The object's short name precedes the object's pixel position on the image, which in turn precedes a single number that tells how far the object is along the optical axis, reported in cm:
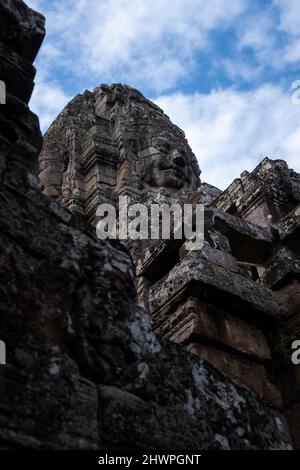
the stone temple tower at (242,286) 390
